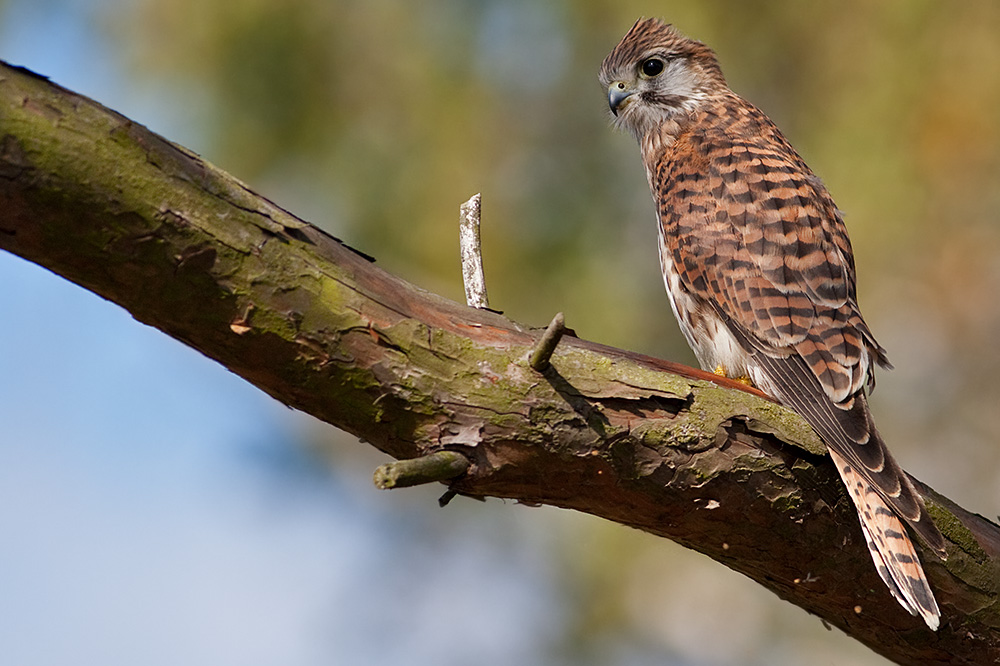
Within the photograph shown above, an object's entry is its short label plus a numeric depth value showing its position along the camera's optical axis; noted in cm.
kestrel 527
